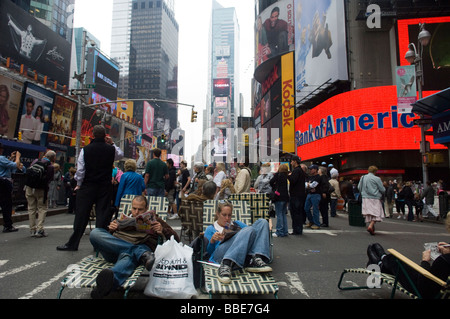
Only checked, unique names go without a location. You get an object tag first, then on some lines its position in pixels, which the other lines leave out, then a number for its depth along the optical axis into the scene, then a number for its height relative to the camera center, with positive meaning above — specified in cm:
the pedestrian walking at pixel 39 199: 684 -21
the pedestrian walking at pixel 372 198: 829 -18
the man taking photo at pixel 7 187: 707 +7
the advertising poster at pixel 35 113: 2820 +759
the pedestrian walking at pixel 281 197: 751 -15
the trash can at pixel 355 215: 999 -79
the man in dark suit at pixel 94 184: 520 +11
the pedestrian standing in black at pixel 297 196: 793 -13
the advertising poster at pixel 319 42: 3525 +1968
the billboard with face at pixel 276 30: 5584 +3131
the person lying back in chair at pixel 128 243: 279 -59
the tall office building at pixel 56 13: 6062 +3757
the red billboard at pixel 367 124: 3062 +726
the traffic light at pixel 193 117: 2241 +551
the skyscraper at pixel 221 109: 18888 +5183
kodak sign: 5032 +1533
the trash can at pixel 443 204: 1343 -55
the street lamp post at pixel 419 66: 1324 +611
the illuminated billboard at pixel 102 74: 5306 +2164
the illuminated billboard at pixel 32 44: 3039 +1691
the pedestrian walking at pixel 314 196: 920 -15
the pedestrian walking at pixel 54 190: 1354 +0
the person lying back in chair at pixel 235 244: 329 -64
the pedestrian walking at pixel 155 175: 844 +44
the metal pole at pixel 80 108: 1955 +537
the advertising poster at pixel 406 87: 1397 +487
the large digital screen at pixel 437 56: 3002 +1361
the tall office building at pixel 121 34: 15950 +8522
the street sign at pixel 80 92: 1745 +575
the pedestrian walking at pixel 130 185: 619 +11
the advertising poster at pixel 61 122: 3288 +781
